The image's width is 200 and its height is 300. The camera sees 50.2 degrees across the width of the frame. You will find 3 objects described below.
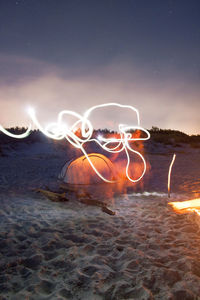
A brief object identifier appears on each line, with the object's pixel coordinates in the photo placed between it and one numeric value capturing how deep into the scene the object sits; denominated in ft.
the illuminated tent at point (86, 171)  33.68
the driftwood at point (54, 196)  25.91
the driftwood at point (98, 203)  20.53
